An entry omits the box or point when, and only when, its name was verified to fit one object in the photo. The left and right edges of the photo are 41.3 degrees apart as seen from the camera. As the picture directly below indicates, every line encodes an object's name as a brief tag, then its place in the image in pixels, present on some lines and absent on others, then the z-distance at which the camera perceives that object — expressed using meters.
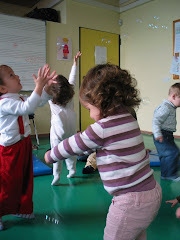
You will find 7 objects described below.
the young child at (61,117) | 2.10
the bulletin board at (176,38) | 4.49
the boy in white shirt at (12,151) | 1.50
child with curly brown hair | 0.91
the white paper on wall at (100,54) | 5.52
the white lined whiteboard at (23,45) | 4.39
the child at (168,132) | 2.35
